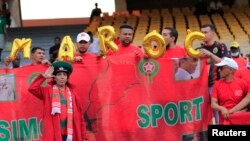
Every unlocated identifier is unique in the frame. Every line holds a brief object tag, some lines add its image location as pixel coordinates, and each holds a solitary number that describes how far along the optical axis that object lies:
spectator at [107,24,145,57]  16.54
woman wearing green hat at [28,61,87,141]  13.71
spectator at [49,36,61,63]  20.76
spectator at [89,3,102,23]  47.84
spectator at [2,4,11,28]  50.35
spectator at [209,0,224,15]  48.12
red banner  15.55
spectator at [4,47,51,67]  15.67
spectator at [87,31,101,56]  21.68
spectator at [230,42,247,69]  22.86
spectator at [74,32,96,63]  15.99
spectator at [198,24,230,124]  15.76
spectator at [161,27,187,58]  15.99
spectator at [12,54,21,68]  17.48
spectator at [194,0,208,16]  48.19
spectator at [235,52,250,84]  15.33
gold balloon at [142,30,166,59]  15.24
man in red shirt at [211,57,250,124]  14.52
